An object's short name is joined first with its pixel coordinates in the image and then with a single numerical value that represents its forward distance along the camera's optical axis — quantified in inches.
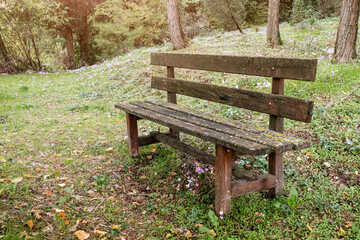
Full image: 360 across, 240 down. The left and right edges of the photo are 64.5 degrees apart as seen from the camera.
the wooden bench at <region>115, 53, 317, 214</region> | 99.3
